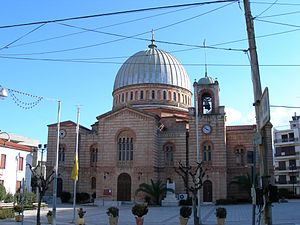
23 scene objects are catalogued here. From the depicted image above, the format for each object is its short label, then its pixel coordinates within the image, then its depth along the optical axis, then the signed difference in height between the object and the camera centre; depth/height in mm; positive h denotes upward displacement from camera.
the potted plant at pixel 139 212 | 21031 -1563
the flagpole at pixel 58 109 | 15221 +3271
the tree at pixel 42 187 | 19453 -287
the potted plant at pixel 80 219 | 22205 -2056
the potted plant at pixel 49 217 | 23859 -2104
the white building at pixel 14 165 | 38062 +1622
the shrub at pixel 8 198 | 34831 -1451
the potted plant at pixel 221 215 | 20688 -1675
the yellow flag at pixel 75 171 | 27334 +724
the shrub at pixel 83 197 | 48969 -1871
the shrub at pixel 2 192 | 33856 -917
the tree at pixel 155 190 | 43406 -865
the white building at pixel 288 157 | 70562 +4566
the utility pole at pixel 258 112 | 10985 +2070
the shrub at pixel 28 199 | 32769 -1553
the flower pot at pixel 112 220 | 21325 -2017
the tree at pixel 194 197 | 19195 -766
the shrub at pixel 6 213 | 26423 -2094
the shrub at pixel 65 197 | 49406 -1886
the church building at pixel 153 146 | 45812 +4240
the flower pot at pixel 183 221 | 20812 -1999
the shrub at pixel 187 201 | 41688 -1960
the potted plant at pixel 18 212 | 24867 -1954
